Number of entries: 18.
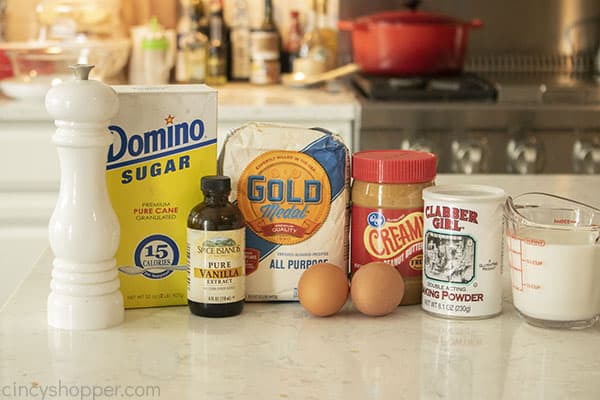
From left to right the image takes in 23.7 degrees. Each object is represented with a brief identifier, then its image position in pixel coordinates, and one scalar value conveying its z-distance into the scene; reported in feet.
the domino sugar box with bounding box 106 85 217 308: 3.97
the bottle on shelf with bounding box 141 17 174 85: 9.61
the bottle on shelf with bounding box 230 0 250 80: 10.41
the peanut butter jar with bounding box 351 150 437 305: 4.01
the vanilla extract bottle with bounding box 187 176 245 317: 3.86
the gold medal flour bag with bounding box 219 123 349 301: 4.04
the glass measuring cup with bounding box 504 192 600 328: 3.75
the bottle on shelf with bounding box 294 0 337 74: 9.97
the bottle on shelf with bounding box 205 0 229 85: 10.12
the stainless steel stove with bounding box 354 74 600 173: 8.10
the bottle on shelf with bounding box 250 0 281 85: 10.11
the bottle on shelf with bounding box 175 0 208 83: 9.82
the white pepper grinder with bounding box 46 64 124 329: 3.77
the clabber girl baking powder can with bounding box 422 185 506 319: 3.87
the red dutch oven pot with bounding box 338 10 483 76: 8.95
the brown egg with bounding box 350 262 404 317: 3.89
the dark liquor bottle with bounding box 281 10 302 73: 10.46
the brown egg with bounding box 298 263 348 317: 3.89
